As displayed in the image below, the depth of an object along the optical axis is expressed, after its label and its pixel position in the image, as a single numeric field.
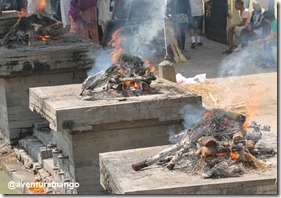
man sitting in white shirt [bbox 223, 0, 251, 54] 22.27
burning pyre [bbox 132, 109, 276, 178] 11.15
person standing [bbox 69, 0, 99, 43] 22.81
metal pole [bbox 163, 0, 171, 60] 22.59
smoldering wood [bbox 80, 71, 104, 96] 14.50
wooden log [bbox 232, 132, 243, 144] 11.49
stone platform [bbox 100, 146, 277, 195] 10.62
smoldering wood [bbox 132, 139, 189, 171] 11.48
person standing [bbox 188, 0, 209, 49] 24.19
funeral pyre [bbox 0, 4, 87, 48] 18.16
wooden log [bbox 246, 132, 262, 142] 11.91
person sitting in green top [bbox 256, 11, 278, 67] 20.11
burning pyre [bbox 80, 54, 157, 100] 14.23
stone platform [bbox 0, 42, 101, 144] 17.38
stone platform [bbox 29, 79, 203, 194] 13.46
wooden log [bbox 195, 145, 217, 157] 11.28
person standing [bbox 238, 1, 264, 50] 20.78
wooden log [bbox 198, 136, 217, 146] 11.36
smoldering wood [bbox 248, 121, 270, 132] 12.40
